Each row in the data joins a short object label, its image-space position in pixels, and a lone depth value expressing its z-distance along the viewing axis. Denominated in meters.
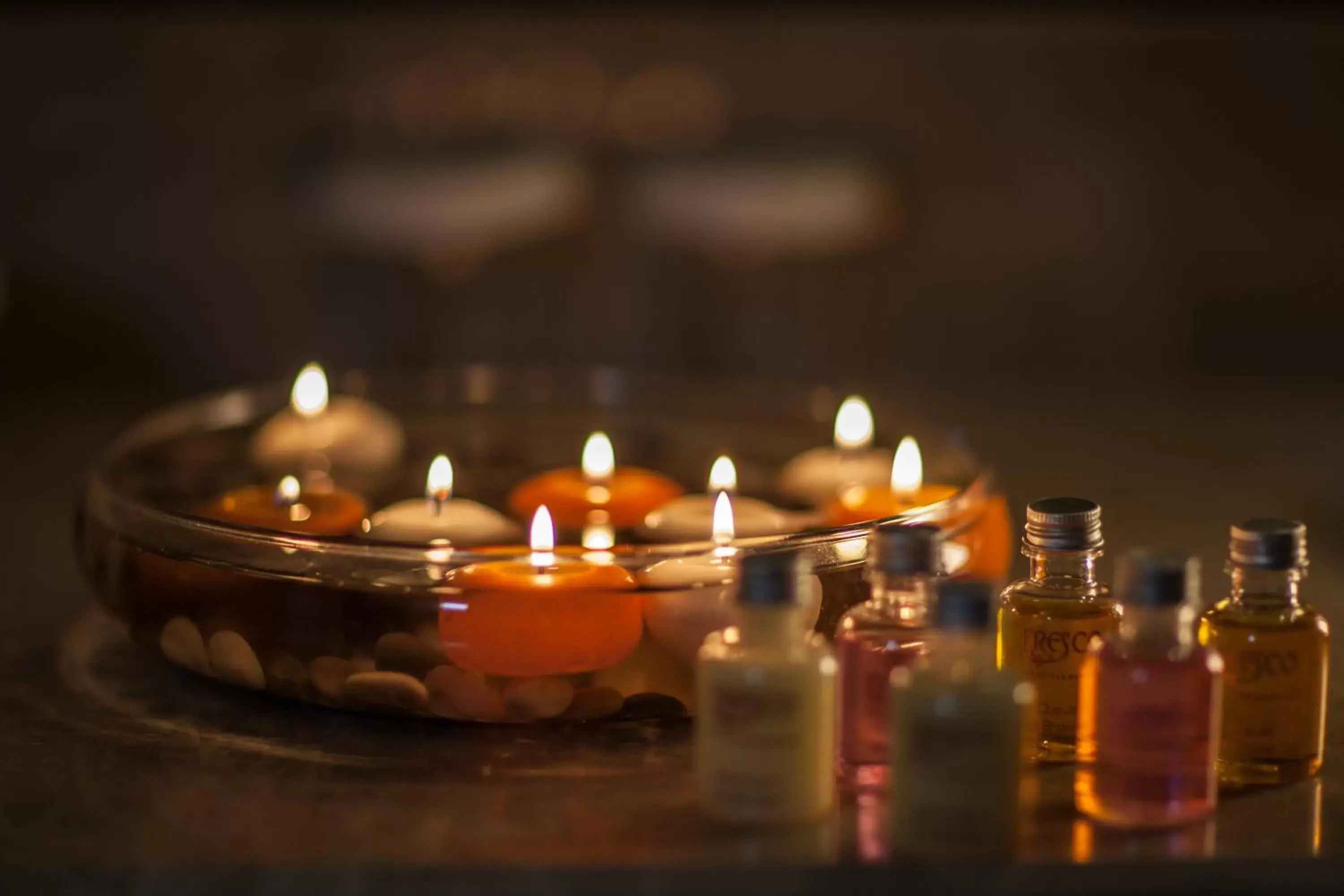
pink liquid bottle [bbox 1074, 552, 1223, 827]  0.94
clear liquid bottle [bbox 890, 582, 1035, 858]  0.93
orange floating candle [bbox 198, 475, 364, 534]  1.07
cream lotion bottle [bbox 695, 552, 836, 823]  0.94
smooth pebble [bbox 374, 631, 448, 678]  1.00
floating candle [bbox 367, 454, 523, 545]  1.07
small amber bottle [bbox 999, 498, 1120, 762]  0.98
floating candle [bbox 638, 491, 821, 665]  0.99
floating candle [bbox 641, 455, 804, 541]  1.08
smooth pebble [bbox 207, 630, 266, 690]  1.03
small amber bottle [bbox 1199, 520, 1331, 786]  0.97
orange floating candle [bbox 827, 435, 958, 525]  1.09
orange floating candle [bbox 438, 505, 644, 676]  0.99
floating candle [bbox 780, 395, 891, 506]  1.16
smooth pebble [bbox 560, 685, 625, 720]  1.01
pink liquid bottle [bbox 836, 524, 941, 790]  0.95
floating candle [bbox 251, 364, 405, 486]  1.21
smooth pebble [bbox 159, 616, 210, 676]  1.04
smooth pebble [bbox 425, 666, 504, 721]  1.00
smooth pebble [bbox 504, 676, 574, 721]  1.00
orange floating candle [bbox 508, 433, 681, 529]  1.13
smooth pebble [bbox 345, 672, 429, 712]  1.01
